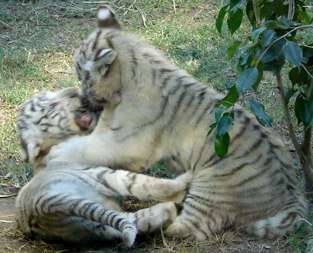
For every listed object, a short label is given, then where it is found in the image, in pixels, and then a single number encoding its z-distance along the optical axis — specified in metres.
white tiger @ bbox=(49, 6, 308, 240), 9.84
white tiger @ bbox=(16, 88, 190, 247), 9.49
